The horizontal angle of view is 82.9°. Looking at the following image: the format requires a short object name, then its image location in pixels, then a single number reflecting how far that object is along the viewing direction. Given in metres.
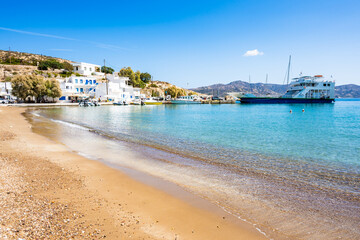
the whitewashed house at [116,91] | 80.88
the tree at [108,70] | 128.40
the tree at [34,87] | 59.12
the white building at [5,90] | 70.19
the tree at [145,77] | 134.75
